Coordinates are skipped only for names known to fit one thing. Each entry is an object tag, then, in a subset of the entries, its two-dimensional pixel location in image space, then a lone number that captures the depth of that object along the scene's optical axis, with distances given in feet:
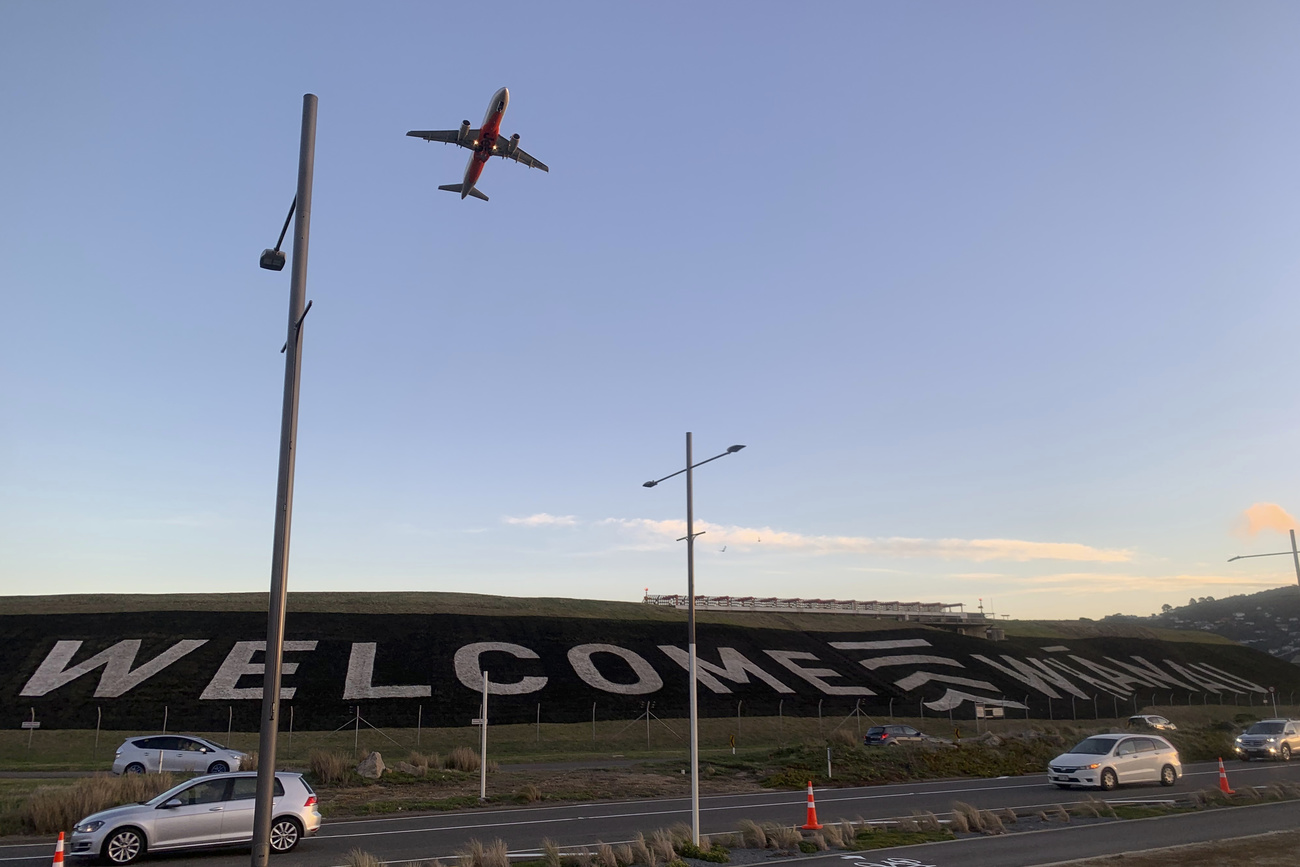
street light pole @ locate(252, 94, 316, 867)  31.30
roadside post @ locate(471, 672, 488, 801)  89.45
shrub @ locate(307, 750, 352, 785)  99.09
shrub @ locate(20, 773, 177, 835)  68.90
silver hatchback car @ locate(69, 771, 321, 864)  56.08
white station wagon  94.89
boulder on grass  101.04
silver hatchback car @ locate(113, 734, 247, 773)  99.91
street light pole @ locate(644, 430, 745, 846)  59.26
